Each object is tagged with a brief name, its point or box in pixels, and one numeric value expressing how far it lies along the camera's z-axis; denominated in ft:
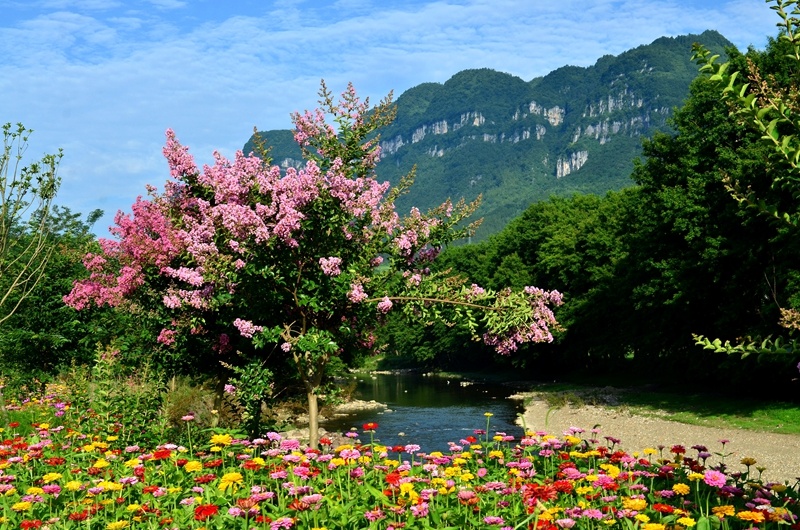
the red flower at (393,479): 20.54
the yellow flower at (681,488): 20.17
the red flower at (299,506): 19.15
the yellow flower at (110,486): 20.88
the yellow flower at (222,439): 24.88
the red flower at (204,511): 17.84
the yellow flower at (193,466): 22.34
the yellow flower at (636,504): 17.60
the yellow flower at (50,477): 22.86
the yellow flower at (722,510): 17.97
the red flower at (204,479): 21.94
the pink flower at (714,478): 20.91
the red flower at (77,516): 19.65
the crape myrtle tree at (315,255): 34.22
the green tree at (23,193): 42.96
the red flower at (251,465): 22.61
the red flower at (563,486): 20.39
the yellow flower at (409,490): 19.97
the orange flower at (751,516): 17.13
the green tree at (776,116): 16.88
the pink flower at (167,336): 45.68
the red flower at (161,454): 24.09
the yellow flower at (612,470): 21.86
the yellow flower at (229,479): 20.78
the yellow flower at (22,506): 19.77
